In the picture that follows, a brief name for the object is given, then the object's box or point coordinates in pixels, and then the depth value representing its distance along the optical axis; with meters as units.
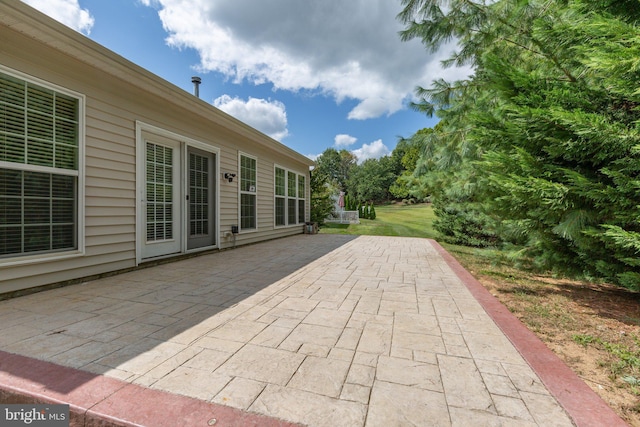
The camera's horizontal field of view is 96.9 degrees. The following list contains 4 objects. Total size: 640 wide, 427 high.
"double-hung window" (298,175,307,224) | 10.08
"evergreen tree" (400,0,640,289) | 2.18
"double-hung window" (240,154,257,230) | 6.80
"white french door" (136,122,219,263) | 4.41
